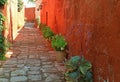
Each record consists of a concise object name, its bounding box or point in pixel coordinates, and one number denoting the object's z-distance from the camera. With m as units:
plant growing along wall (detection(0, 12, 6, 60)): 9.11
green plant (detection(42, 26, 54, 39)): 12.06
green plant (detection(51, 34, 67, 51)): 8.36
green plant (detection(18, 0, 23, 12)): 22.03
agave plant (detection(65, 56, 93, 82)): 5.04
